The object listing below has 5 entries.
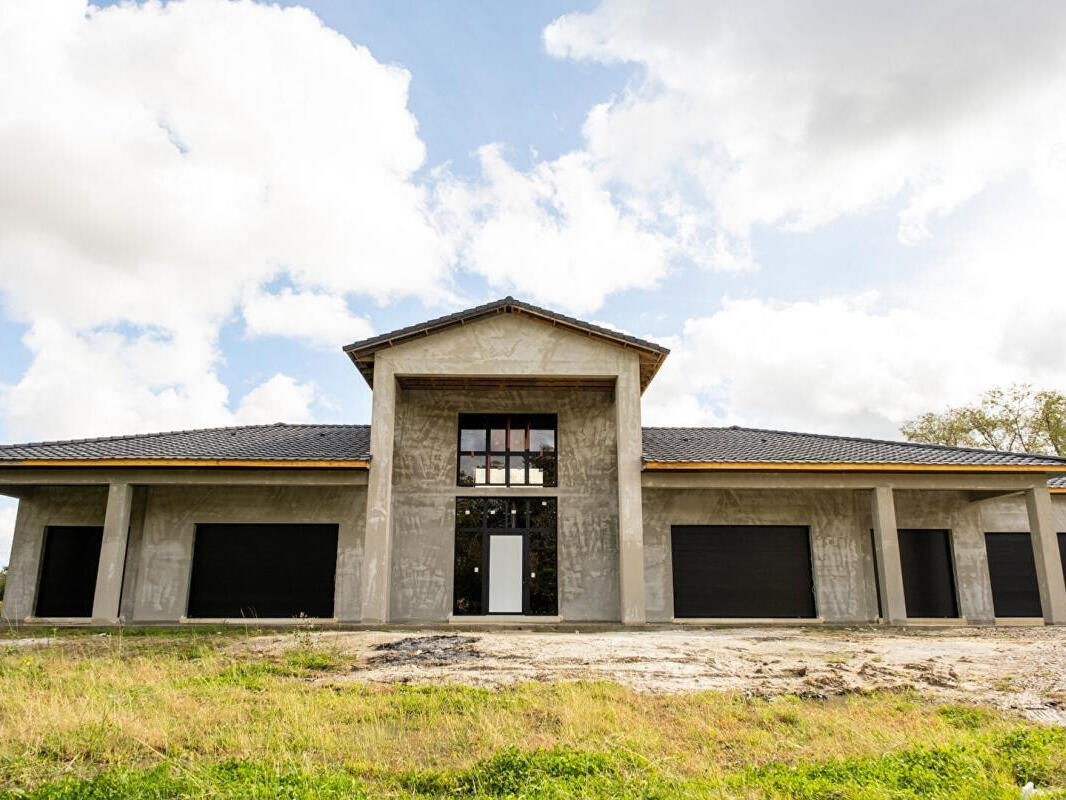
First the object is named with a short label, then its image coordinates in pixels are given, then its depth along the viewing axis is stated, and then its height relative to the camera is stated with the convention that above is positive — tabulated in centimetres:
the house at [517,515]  1758 +155
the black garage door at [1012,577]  1970 +13
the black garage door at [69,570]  1861 +18
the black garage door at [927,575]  1936 +16
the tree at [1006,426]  3756 +782
